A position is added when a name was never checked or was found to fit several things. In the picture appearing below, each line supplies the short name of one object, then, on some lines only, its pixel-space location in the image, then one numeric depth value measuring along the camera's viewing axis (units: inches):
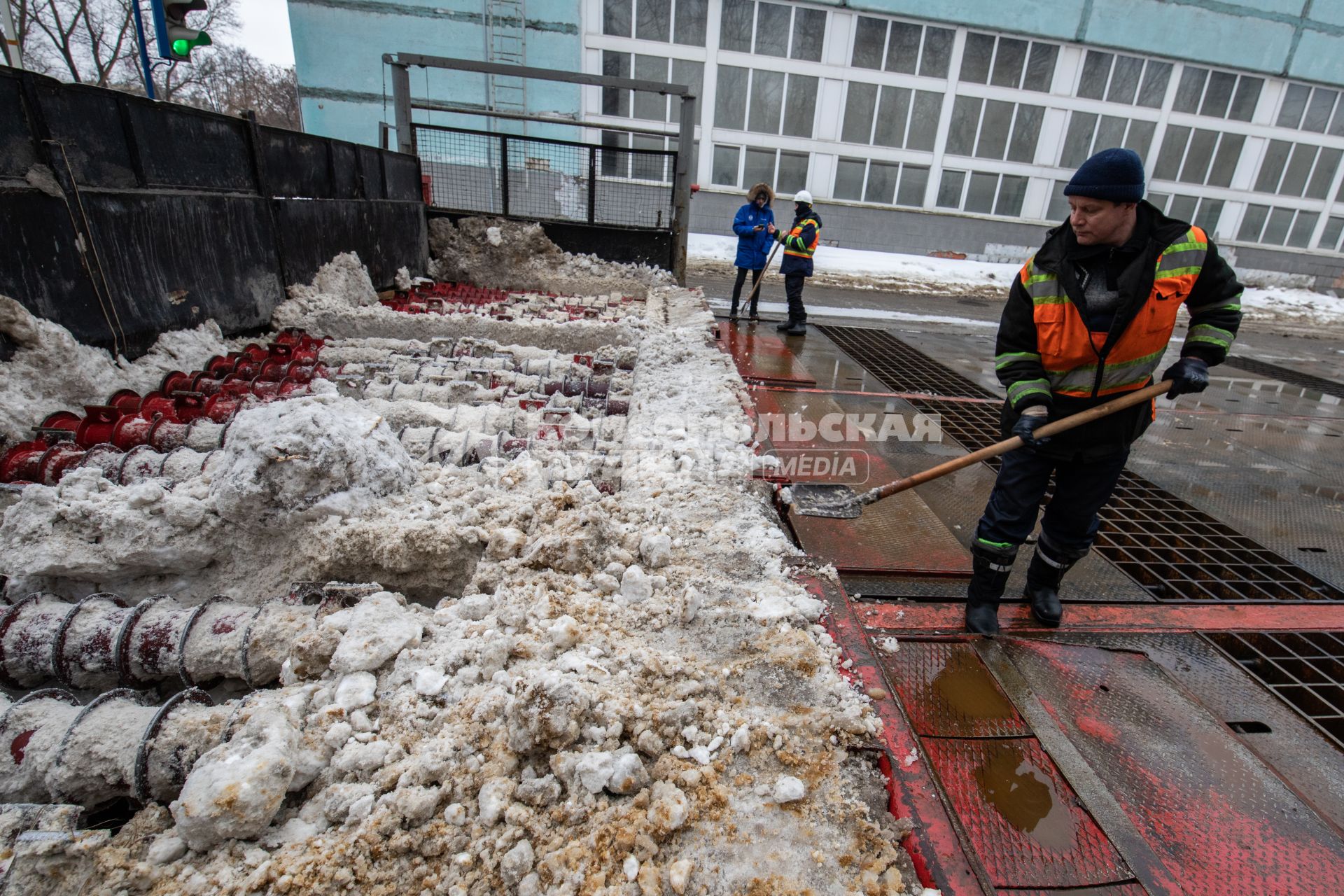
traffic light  217.3
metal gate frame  289.6
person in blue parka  289.7
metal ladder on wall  587.8
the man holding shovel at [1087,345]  76.9
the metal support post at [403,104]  294.0
